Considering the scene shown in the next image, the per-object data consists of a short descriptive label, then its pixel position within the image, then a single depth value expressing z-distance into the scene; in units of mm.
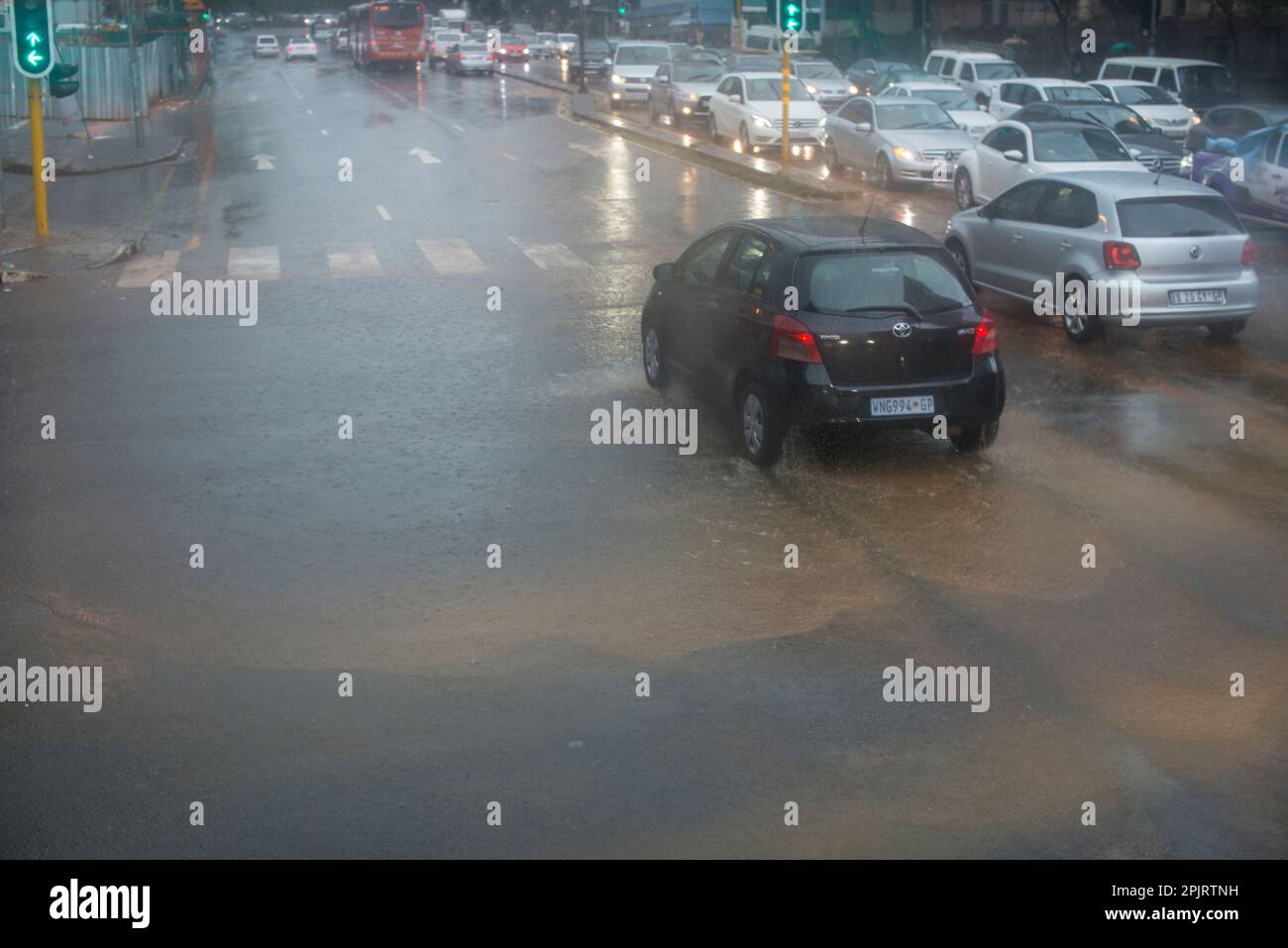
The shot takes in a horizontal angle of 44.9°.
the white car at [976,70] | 38312
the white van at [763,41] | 60844
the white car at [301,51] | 81500
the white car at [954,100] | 30922
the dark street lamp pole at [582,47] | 53462
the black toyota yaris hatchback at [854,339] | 10203
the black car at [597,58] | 66750
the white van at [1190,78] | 37375
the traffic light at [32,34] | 19922
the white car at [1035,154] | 22250
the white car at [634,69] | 45844
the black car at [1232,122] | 27688
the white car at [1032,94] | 31047
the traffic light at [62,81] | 21172
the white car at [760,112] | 32719
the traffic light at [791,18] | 24984
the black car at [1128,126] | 26000
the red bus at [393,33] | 68312
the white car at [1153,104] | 32719
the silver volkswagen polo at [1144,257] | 14102
